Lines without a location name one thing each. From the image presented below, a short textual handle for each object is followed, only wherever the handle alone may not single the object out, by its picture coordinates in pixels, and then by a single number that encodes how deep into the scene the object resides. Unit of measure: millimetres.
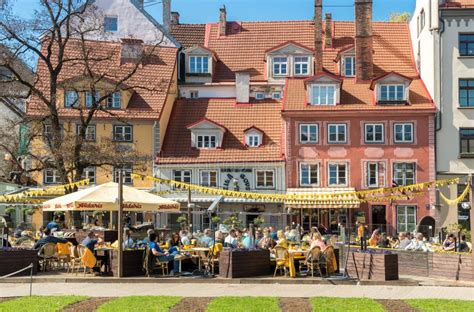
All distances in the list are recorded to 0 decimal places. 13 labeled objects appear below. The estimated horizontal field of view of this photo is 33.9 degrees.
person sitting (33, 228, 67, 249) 23125
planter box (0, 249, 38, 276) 21438
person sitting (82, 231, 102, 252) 22141
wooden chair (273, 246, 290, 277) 21531
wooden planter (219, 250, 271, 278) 21078
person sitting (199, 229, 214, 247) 24025
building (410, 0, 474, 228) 46844
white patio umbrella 22594
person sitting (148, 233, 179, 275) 21558
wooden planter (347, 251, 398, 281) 20656
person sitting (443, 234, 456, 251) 25403
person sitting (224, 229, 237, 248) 24052
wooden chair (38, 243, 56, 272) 22688
